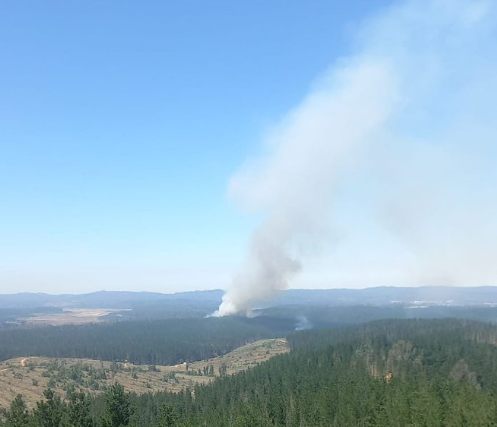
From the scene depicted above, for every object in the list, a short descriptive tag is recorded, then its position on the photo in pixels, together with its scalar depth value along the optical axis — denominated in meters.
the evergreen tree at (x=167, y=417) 88.99
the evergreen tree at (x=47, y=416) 88.44
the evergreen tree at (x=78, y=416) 85.69
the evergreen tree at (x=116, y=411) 91.81
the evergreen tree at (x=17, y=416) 82.56
